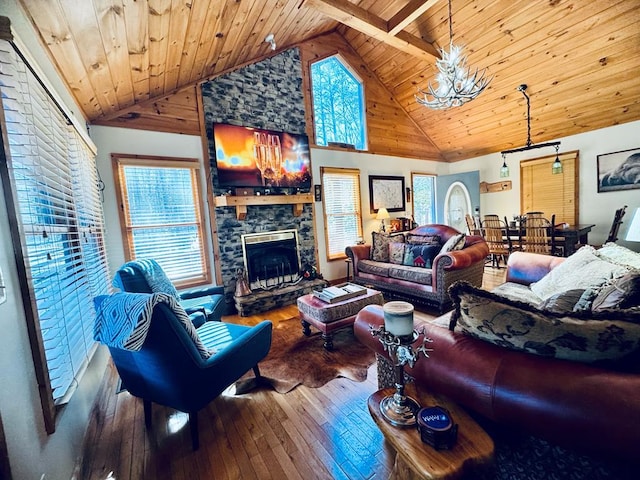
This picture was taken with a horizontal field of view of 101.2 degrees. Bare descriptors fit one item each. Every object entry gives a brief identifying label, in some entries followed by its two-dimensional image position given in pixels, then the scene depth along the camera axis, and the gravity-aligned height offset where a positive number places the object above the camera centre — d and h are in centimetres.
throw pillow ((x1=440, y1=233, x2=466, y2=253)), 349 -48
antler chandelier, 292 +142
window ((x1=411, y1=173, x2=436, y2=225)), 641 +29
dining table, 424 -62
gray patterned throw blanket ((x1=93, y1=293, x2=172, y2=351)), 128 -43
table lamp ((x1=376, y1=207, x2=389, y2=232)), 533 -2
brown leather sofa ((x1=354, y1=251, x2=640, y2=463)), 73 -62
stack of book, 276 -83
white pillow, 163 -53
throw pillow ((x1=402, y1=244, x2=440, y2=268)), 378 -65
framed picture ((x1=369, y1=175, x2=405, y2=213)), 555 +43
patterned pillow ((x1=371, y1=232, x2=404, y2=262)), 439 -54
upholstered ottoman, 260 -97
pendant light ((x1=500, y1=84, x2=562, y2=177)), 452 +65
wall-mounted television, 380 +100
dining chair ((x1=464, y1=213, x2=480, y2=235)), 556 -40
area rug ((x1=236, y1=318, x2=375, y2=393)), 220 -133
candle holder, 101 -70
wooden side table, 81 -79
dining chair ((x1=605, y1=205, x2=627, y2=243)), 418 -46
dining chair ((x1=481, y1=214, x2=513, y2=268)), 498 -62
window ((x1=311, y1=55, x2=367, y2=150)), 496 +223
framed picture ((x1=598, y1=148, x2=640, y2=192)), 461 +44
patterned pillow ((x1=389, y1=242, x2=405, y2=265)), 413 -64
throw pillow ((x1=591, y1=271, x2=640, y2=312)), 109 -43
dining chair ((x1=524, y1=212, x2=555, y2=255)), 440 -56
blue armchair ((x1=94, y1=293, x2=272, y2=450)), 132 -76
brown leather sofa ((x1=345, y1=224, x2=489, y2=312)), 325 -86
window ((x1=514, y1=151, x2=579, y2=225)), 529 +26
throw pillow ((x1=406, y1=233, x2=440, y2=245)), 409 -46
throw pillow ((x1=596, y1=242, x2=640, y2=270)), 181 -45
